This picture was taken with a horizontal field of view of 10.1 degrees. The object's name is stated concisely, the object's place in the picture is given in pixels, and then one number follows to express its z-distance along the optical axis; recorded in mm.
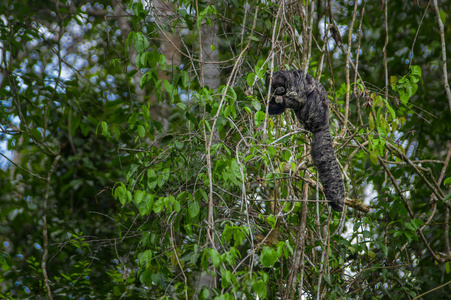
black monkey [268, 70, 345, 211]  12417
